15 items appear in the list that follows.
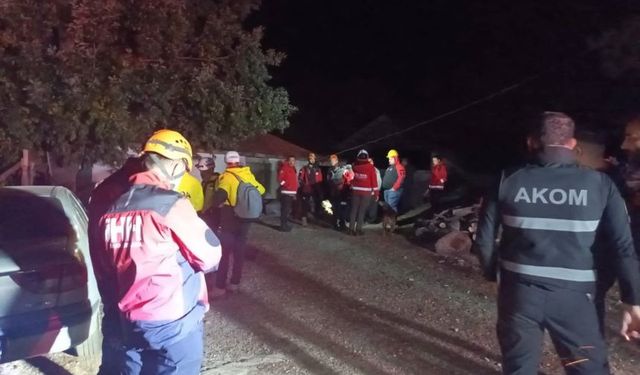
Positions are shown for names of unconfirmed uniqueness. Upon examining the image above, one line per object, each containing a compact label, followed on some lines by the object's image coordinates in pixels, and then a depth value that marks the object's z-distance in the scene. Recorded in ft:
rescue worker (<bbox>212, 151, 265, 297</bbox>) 26.16
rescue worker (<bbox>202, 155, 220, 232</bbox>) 26.55
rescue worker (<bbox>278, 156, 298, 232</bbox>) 47.60
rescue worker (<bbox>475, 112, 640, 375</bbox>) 11.71
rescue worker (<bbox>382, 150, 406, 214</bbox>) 49.05
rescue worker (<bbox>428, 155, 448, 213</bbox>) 51.60
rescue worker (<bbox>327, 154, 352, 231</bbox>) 49.76
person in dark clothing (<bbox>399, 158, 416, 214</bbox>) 56.80
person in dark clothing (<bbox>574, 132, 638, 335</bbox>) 11.92
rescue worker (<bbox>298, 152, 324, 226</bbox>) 54.54
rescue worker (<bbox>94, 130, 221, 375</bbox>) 10.87
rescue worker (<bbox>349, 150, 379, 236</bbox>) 44.80
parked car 15.42
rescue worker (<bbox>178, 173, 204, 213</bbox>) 20.88
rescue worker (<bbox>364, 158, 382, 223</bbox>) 49.62
